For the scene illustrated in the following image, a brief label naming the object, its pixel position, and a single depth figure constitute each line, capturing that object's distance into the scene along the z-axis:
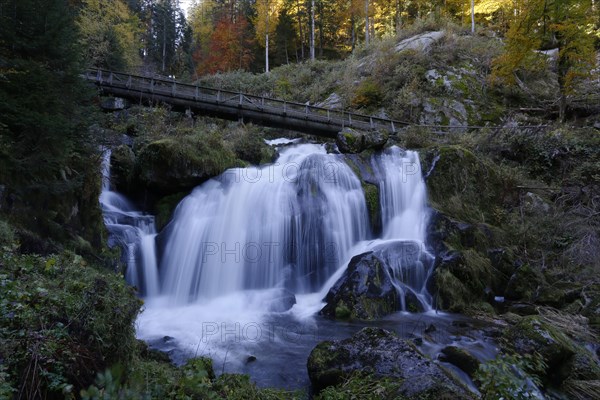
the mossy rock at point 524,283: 8.05
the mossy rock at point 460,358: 5.10
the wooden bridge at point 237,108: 17.67
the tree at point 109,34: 24.81
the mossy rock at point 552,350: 4.66
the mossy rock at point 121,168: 11.84
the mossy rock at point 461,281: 8.09
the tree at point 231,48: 37.75
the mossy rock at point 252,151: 14.28
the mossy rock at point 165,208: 11.12
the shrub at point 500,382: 2.73
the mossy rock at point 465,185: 11.13
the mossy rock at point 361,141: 13.09
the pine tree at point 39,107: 6.11
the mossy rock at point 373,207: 11.16
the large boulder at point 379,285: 7.68
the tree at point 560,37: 14.90
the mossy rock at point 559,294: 7.48
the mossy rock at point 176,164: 11.20
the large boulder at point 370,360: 4.15
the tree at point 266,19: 35.34
